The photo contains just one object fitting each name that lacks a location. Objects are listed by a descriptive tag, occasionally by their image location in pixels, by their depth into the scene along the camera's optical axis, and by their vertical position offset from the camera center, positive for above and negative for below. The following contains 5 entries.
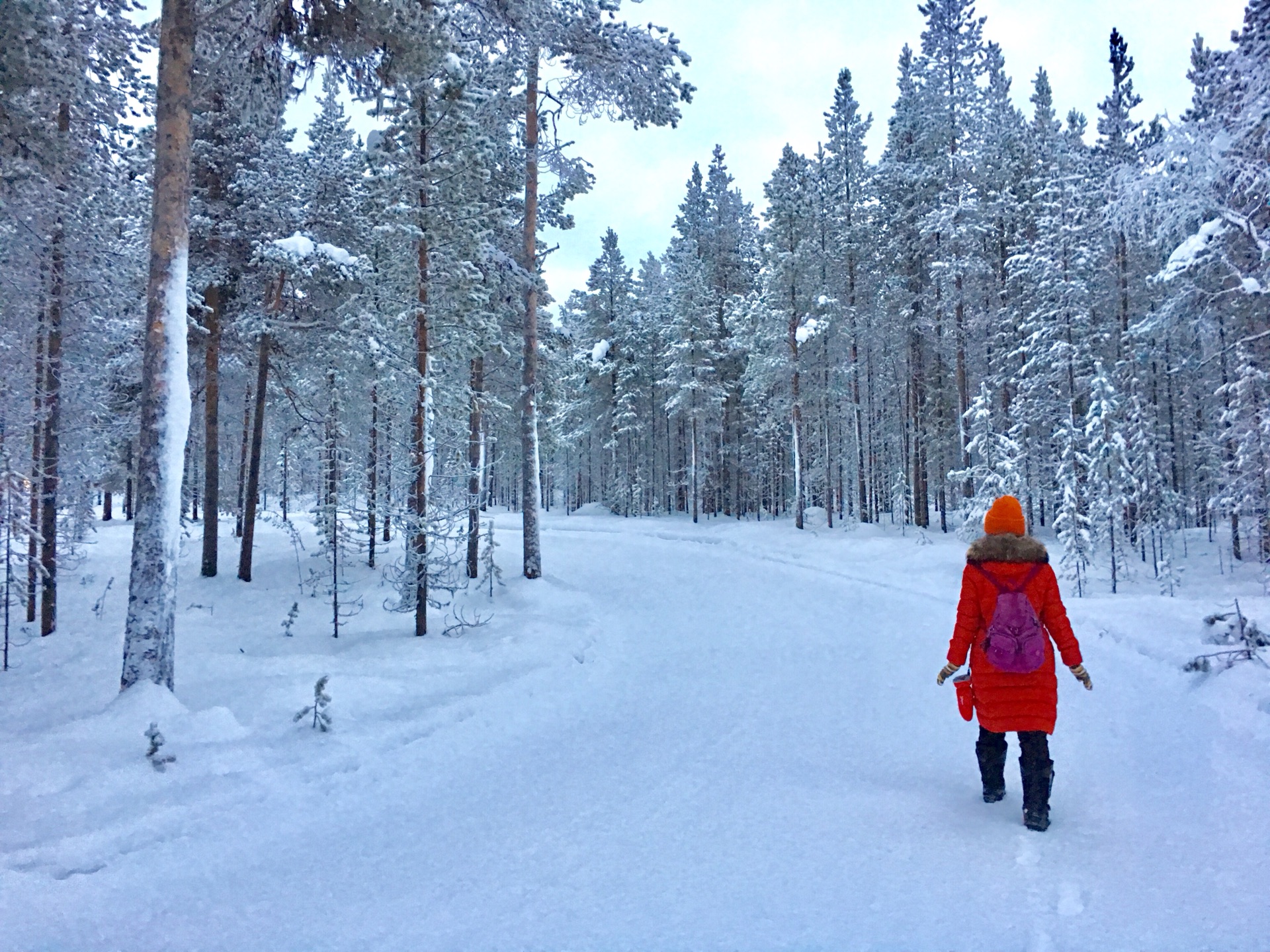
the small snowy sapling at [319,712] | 6.40 -2.07
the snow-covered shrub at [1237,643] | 7.41 -1.74
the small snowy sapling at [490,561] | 13.71 -1.31
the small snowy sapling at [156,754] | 5.52 -2.10
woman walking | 4.54 -1.05
